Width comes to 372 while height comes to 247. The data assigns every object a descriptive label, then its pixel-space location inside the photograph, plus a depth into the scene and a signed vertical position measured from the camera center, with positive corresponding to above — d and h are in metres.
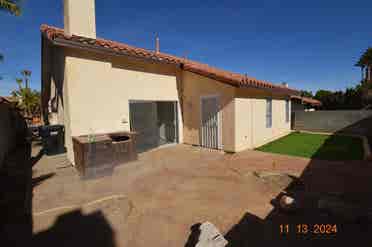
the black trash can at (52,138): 8.28 -0.93
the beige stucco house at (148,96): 6.50 +0.98
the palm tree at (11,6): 4.87 +3.11
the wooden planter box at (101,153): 5.71 -1.23
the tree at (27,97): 28.21 +3.55
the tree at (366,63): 21.20 +6.32
